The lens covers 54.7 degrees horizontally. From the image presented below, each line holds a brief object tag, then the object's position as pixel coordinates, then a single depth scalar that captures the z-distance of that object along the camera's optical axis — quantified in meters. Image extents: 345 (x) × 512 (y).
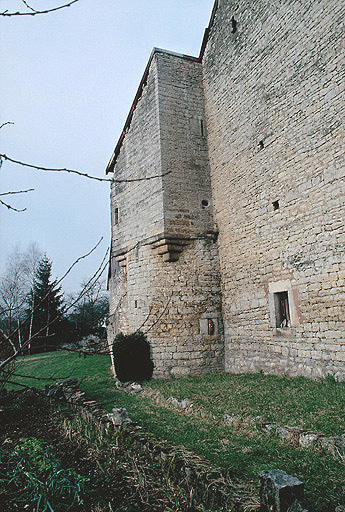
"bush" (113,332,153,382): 9.07
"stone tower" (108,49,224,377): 9.26
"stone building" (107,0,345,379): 6.77
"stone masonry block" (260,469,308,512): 2.43
